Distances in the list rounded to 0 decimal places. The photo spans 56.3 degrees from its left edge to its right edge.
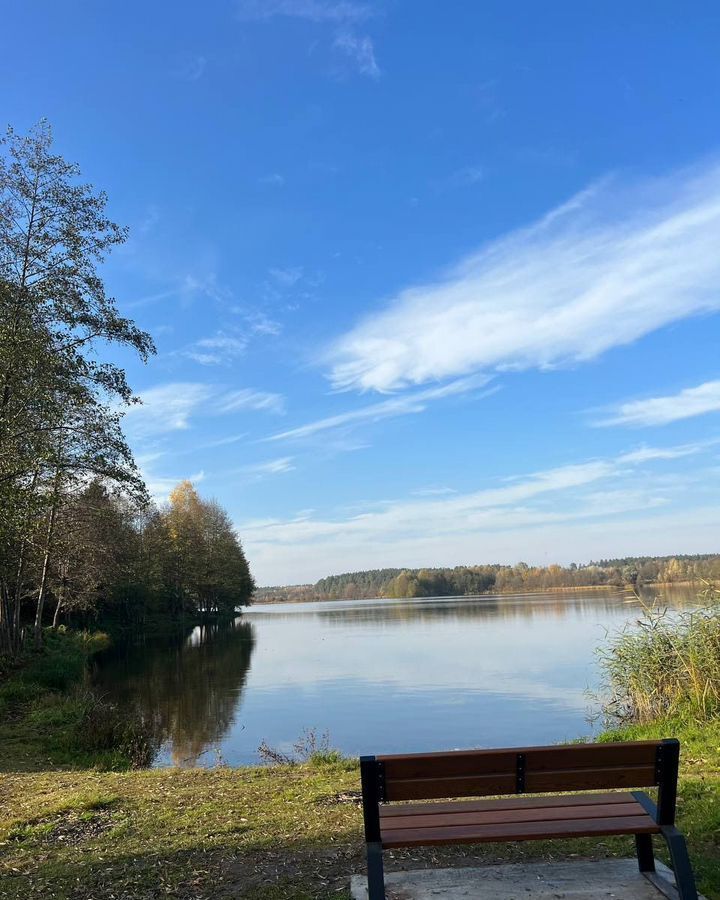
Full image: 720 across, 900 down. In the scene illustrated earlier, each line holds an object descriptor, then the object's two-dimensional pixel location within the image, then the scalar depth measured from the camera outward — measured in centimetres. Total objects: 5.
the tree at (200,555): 5216
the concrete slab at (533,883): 358
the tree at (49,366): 1131
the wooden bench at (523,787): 338
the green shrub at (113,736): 1034
